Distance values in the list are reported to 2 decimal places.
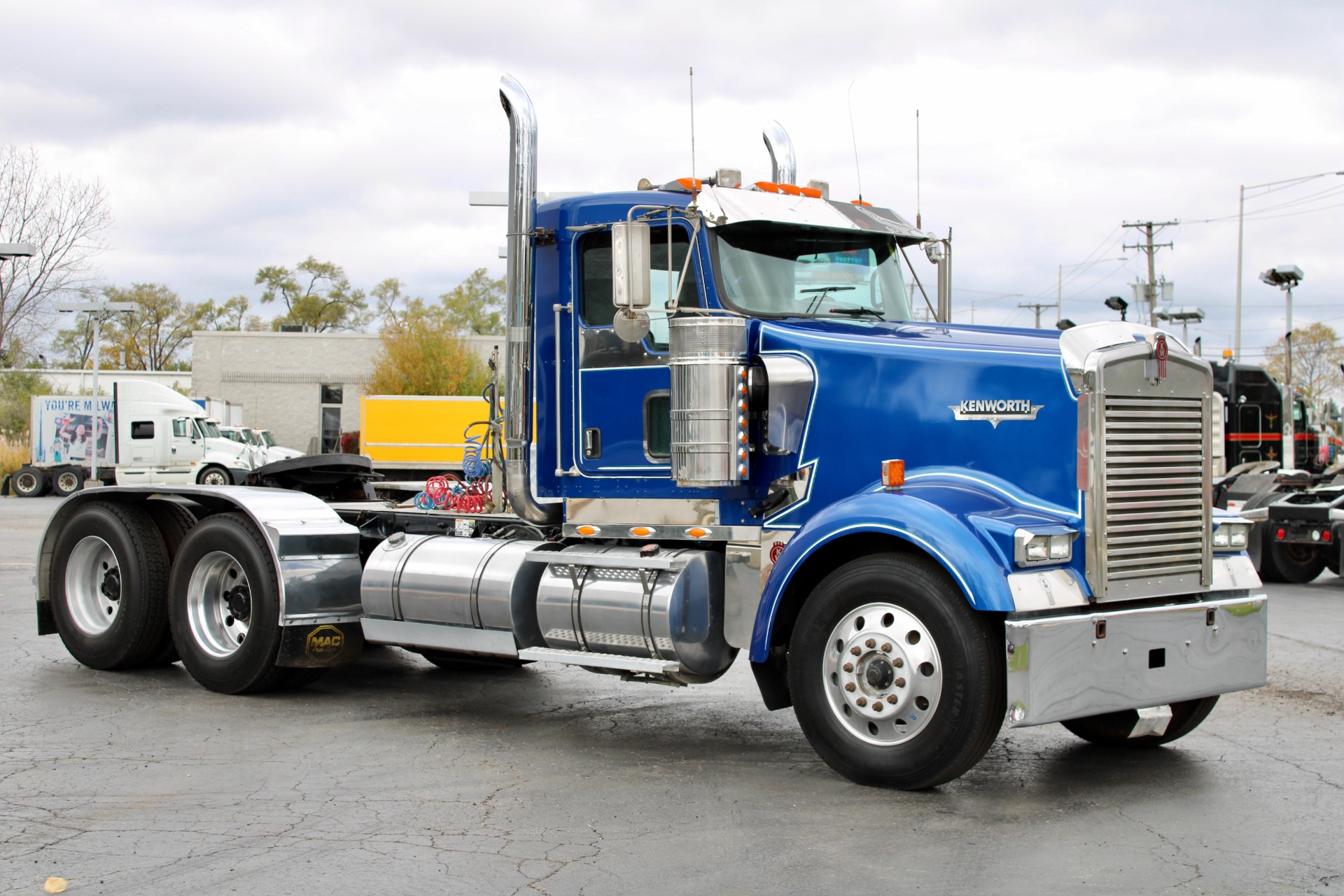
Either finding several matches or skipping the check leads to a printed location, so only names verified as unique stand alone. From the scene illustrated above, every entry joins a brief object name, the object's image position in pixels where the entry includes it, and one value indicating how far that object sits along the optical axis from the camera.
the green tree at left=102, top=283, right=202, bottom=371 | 82.94
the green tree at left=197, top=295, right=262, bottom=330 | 85.44
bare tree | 44.91
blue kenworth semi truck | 5.62
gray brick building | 54.88
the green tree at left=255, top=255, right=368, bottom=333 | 82.19
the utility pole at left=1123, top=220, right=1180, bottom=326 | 49.19
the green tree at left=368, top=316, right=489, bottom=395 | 51.19
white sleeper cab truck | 34.53
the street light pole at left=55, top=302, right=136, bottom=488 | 30.89
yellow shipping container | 34.84
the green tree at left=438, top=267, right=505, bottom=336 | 76.75
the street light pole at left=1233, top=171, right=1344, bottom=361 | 46.44
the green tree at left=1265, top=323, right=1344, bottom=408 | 71.75
